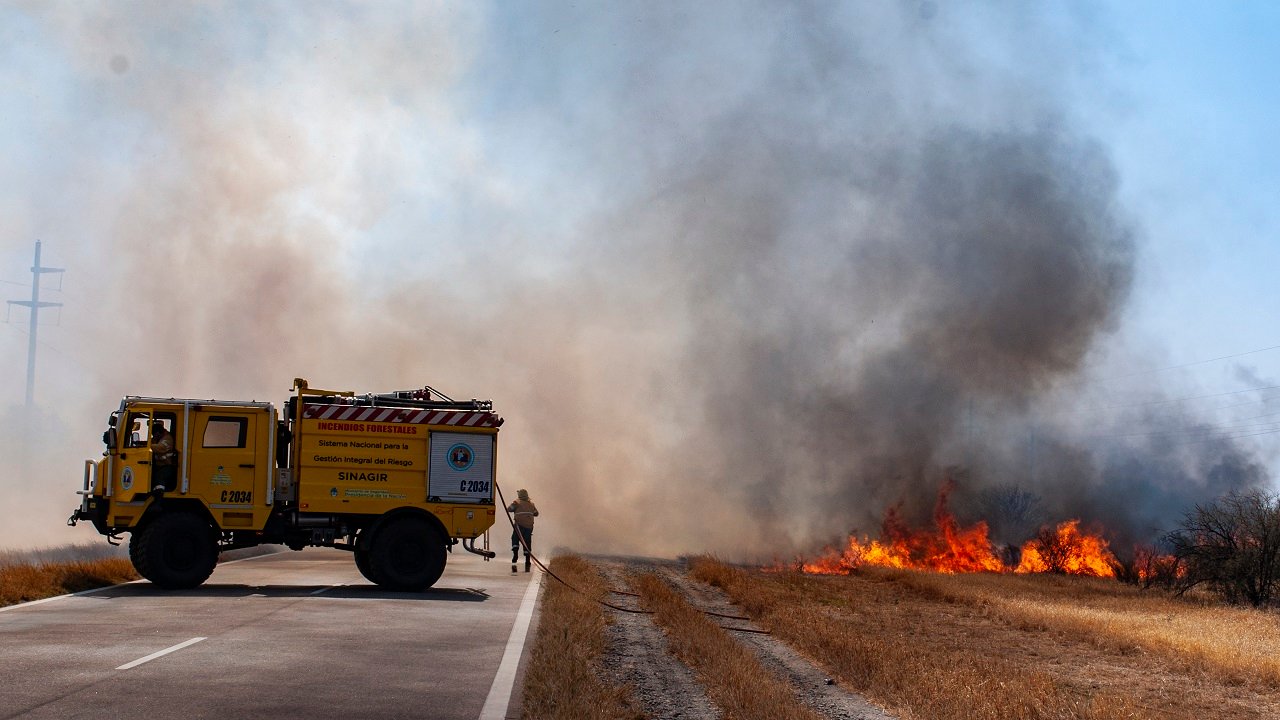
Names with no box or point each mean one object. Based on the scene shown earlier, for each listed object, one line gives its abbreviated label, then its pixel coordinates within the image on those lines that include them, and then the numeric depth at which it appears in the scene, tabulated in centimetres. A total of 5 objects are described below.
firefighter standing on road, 2436
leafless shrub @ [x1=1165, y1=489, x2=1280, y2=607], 2617
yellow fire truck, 1753
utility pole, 6744
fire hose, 1739
